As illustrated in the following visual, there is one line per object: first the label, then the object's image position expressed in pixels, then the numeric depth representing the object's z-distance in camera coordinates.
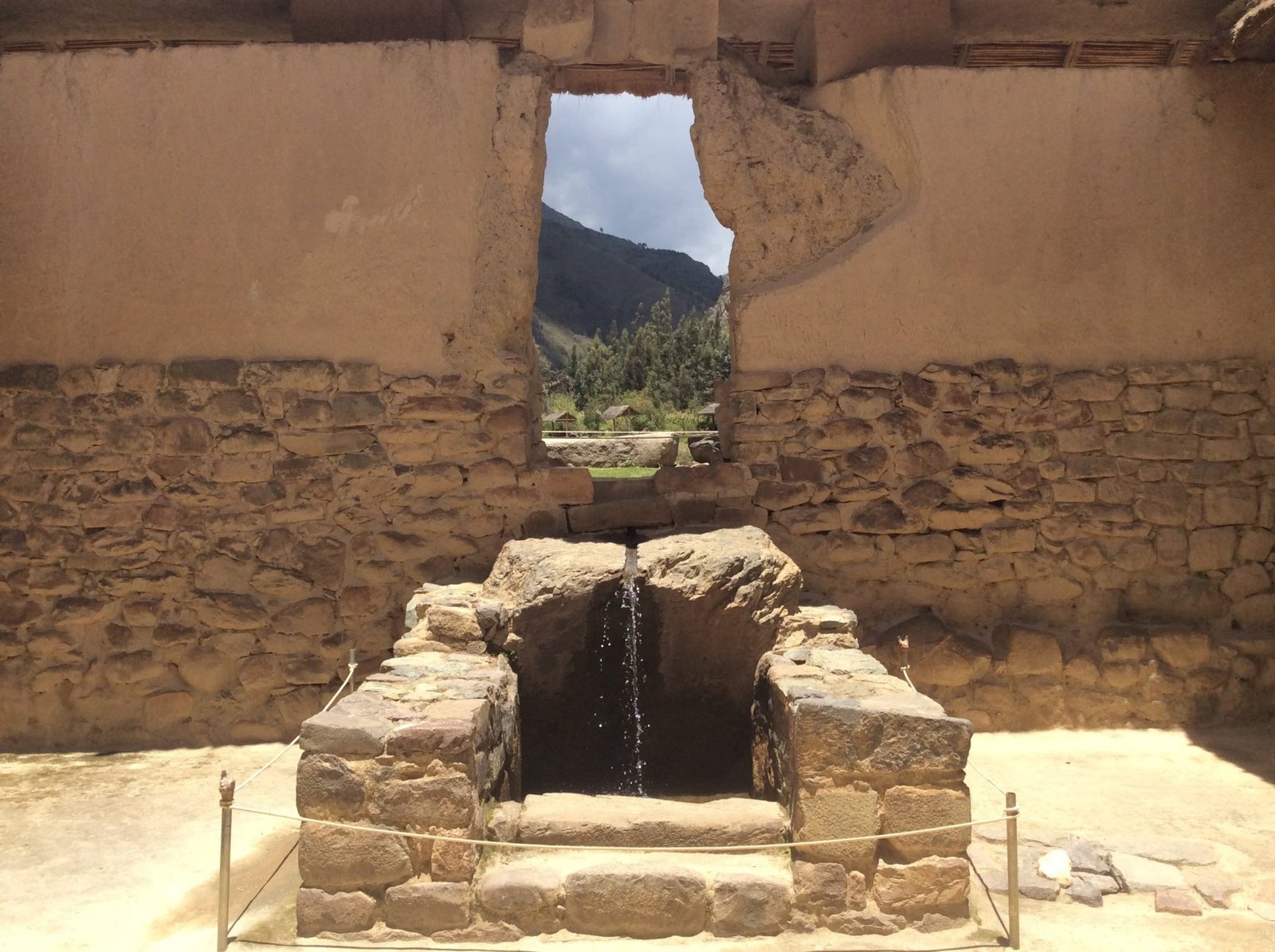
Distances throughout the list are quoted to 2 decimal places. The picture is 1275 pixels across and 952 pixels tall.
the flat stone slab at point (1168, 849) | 3.68
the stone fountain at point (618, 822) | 3.06
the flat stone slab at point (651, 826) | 3.24
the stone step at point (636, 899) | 3.05
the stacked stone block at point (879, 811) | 3.10
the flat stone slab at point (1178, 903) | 3.30
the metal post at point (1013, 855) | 2.96
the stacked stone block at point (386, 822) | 3.05
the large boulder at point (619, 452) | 9.12
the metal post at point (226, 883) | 2.92
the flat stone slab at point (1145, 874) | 3.48
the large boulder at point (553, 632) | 4.12
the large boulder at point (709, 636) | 4.14
